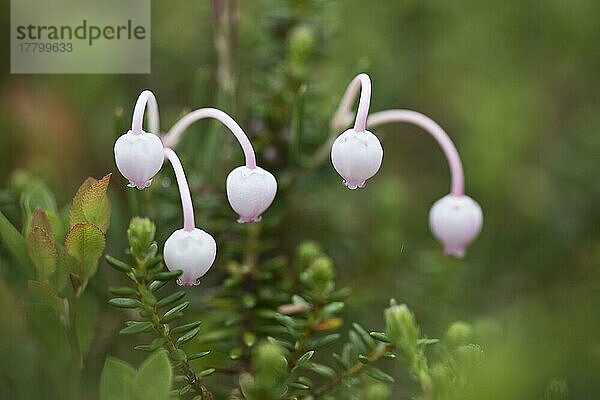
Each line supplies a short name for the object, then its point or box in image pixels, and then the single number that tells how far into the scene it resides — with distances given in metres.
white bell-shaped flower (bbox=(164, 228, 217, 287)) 0.24
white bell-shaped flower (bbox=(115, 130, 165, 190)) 0.24
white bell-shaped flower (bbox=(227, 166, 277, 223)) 0.24
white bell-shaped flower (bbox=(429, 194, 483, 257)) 0.26
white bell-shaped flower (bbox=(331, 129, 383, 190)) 0.24
